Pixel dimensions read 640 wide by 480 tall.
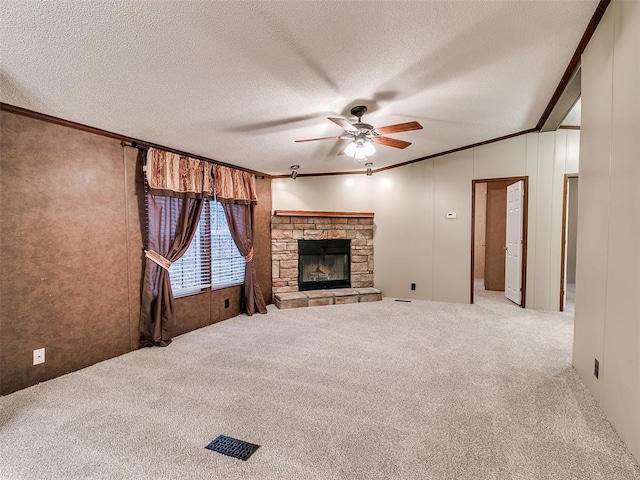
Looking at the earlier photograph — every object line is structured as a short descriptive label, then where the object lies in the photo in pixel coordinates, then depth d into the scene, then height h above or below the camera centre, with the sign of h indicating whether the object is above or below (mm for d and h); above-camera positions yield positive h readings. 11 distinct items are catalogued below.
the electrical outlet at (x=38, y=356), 2786 -1072
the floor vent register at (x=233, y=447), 1869 -1273
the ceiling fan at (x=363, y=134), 2928 +936
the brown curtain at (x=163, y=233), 3664 -24
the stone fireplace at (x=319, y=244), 5723 -299
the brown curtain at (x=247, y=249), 4939 -278
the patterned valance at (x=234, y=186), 4613 +676
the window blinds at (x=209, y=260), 4219 -415
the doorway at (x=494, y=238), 6605 -159
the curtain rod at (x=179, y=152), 3553 +975
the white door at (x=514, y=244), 5043 -222
